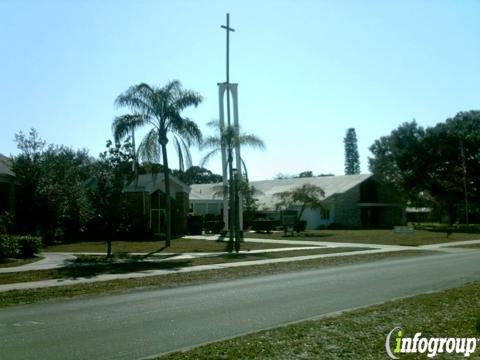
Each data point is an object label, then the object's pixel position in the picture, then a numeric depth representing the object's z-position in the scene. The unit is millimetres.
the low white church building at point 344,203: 58028
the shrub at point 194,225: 44812
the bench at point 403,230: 42884
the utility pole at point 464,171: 54350
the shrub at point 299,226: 46538
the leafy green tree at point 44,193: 26047
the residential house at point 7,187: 29066
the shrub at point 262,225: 50000
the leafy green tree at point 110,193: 23719
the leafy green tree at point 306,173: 122625
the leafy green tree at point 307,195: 50250
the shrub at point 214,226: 46875
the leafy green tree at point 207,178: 109588
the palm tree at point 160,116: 29984
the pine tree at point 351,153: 116250
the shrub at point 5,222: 23066
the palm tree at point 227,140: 29672
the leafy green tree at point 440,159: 57188
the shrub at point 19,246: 21984
